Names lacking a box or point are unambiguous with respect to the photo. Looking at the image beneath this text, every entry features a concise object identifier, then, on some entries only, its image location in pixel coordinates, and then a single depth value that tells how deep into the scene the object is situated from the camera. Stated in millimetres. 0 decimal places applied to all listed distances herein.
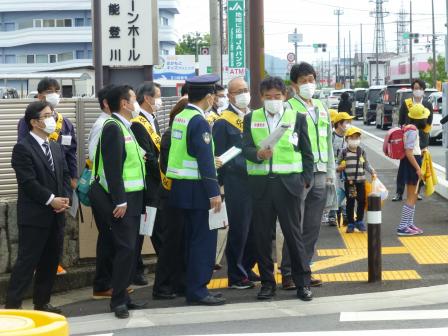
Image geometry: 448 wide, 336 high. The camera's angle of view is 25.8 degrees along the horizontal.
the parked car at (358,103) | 61688
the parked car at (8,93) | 43781
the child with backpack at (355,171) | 13238
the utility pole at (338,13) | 133888
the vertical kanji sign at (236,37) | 23250
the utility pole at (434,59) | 70312
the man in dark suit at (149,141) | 9227
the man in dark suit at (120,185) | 8297
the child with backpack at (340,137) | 13500
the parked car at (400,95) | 33362
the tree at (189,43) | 109438
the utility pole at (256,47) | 15789
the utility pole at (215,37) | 22938
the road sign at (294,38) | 72950
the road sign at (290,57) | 55391
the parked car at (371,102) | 51094
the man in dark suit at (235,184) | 9586
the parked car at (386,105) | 43000
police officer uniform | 8570
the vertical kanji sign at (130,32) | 12219
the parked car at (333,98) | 60994
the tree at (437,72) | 77750
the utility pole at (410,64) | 72500
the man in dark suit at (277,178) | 8812
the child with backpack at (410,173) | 12625
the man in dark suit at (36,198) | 8297
